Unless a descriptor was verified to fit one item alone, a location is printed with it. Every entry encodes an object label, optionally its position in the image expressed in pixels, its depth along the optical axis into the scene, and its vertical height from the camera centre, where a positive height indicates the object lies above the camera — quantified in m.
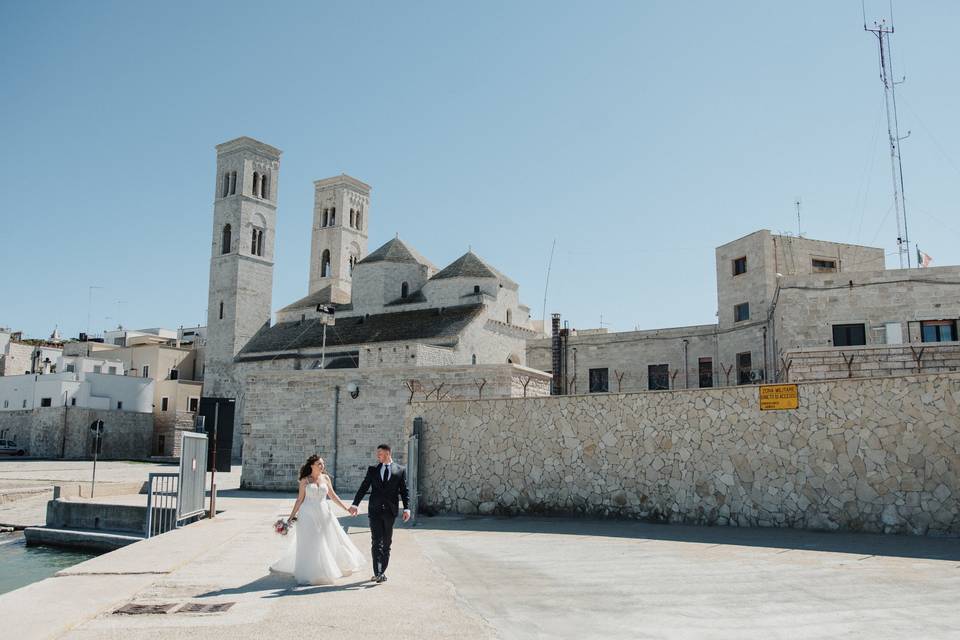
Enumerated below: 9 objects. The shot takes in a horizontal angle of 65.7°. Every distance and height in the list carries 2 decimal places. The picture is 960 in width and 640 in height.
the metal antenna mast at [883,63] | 26.39 +13.00
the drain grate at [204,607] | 6.97 -1.69
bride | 8.24 -1.27
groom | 8.40 -0.83
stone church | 23.34 +6.35
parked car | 49.17 -1.52
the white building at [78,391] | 50.16 +2.44
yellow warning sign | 13.55 +0.65
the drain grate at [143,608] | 6.92 -1.70
